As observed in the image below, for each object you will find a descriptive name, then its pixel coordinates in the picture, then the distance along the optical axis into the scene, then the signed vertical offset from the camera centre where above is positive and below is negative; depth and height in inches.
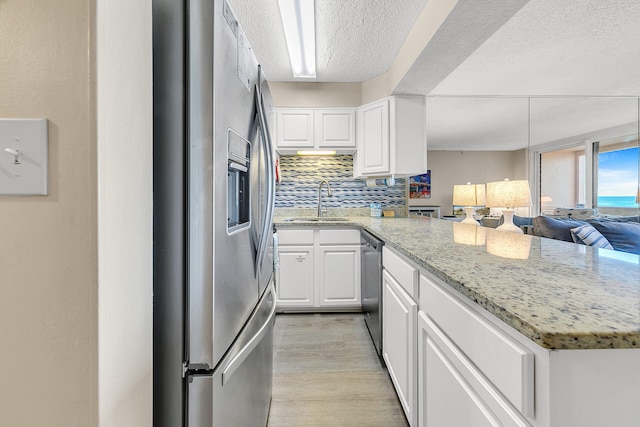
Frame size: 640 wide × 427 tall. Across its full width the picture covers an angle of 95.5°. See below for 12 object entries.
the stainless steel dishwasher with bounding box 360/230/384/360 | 76.4 -22.5
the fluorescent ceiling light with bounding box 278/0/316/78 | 75.7 +53.5
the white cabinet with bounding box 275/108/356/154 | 128.0 +35.4
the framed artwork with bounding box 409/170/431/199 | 343.6 +26.2
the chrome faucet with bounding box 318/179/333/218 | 136.3 +6.8
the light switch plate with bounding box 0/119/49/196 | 20.3 +3.6
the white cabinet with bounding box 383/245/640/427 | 19.1 -13.3
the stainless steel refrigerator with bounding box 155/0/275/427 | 27.6 -0.4
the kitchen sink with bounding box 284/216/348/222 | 127.9 -4.6
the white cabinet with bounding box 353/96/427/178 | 115.9 +29.8
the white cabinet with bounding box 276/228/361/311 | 113.8 -23.6
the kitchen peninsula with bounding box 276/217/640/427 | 19.1 -10.1
